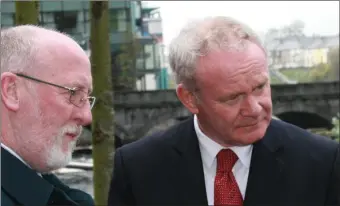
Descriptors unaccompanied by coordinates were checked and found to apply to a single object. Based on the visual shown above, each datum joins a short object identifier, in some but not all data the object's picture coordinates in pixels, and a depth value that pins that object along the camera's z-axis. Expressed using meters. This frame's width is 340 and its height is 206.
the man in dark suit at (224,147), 1.92
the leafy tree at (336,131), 16.14
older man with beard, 1.56
